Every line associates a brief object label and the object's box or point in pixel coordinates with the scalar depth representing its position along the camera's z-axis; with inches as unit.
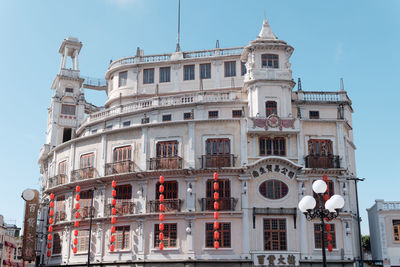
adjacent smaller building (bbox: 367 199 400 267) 1630.2
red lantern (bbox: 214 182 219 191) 1487.5
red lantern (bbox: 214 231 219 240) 1446.9
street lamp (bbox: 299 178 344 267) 798.5
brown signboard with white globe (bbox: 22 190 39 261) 1797.5
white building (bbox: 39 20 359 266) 1486.2
